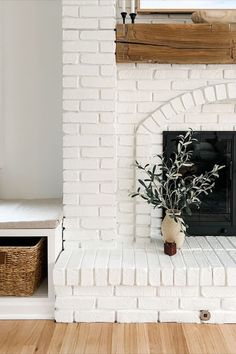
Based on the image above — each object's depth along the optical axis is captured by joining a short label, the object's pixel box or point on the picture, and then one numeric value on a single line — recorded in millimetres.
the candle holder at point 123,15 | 2311
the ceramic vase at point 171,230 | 2289
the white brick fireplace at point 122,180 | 2105
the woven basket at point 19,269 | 2121
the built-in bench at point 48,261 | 2148
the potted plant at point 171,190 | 2285
